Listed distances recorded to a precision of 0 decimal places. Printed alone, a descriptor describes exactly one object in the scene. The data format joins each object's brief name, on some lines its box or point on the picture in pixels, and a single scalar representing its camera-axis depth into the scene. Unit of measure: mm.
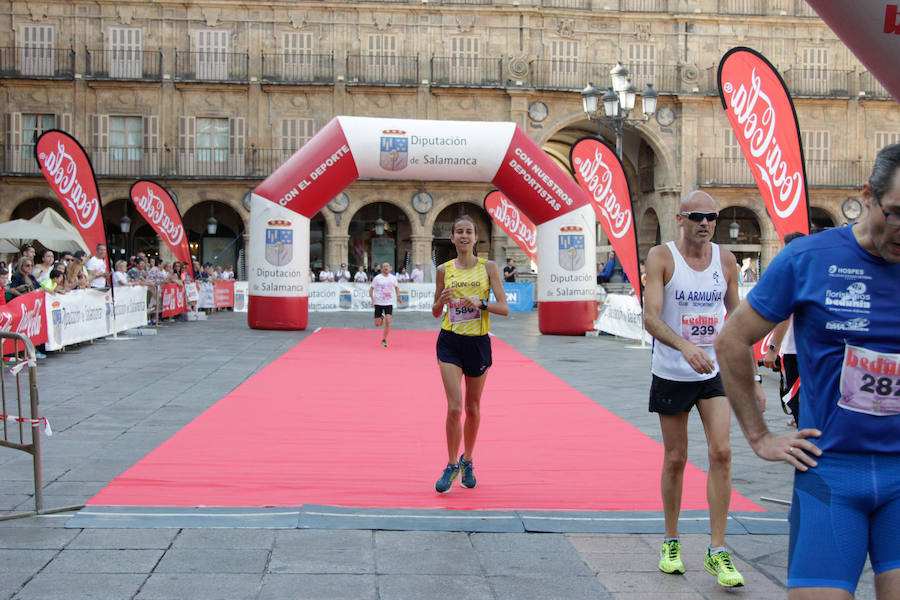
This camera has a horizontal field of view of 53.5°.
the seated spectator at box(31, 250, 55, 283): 13820
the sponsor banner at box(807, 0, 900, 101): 2717
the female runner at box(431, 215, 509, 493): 5496
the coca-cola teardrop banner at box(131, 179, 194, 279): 21969
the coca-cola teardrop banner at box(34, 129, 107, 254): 14039
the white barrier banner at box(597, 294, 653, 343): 16062
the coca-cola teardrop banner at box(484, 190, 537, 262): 24688
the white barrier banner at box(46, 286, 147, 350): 12969
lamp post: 17359
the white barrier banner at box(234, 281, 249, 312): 28005
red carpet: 5285
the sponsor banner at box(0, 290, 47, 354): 11250
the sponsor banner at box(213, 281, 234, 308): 27125
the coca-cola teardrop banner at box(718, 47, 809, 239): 8281
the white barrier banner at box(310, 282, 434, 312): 26438
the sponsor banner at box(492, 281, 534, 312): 28266
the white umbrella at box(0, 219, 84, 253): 20906
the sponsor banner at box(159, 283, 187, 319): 20562
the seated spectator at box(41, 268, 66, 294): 13234
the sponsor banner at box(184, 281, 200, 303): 22584
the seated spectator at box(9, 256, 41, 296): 12344
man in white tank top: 3971
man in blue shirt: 2291
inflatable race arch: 16641
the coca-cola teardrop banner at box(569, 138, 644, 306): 13758
